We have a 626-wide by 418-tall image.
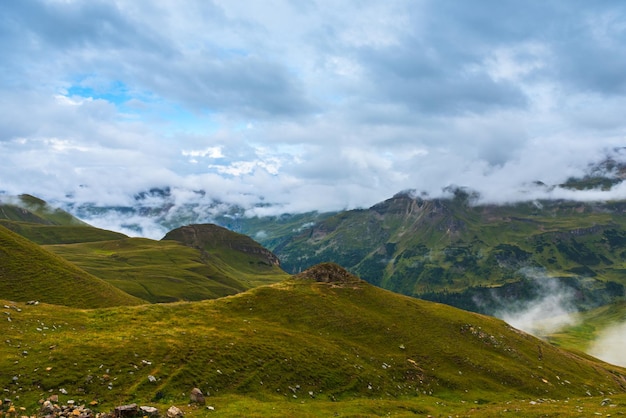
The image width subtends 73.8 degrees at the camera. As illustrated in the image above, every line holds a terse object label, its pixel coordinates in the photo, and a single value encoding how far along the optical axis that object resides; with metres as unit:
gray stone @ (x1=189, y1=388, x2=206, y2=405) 38.56
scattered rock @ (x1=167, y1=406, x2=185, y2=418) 33.59
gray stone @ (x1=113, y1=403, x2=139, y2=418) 31.74
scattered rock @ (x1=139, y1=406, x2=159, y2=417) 32.40
